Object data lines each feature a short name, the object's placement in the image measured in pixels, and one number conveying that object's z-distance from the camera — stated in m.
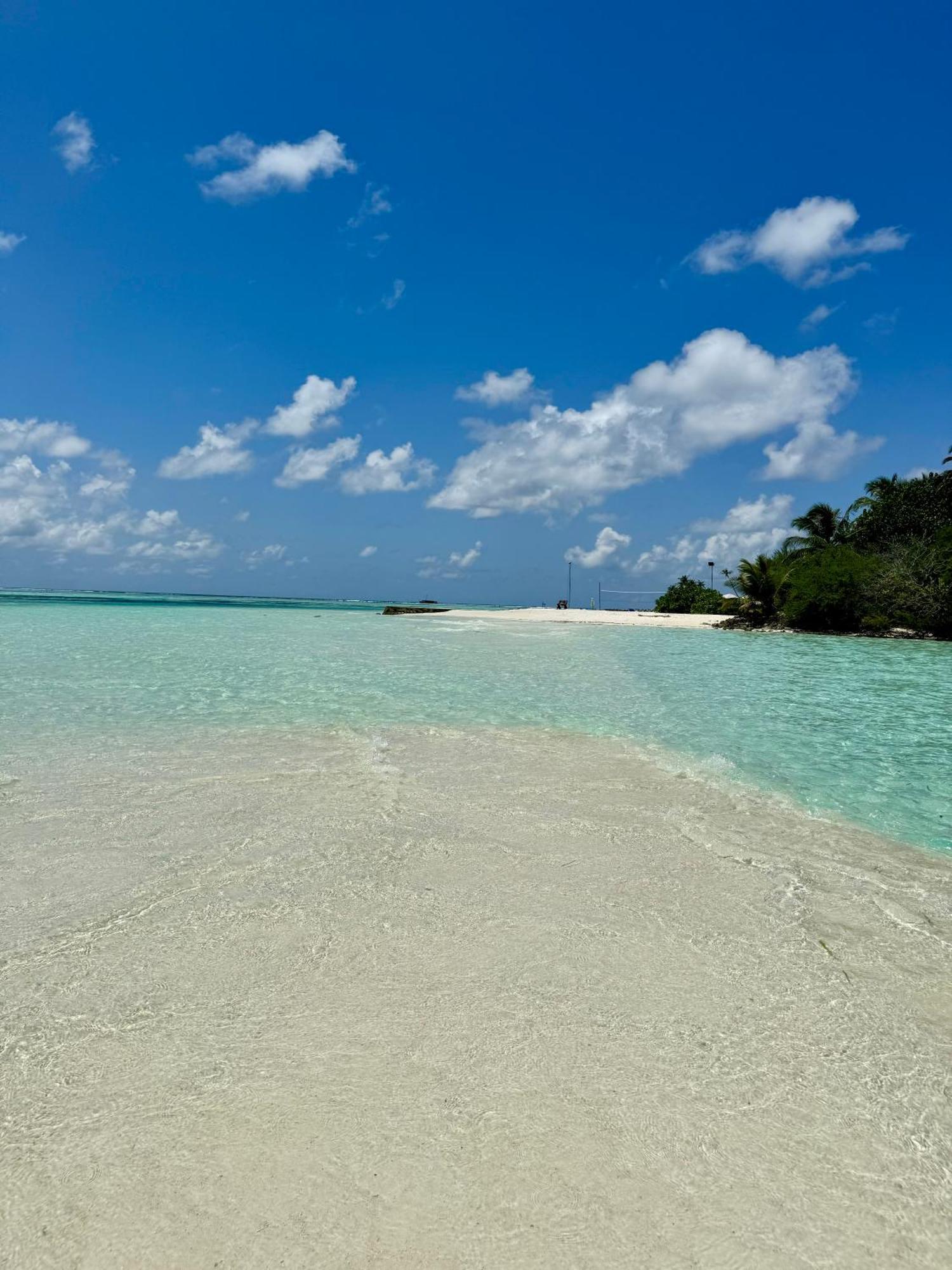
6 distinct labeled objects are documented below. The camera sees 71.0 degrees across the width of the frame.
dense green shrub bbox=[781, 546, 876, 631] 30.47
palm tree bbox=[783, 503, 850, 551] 45.31
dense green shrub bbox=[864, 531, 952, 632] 27.27
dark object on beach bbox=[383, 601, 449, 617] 52.97
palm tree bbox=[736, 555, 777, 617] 36.16
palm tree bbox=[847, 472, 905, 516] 43.88
